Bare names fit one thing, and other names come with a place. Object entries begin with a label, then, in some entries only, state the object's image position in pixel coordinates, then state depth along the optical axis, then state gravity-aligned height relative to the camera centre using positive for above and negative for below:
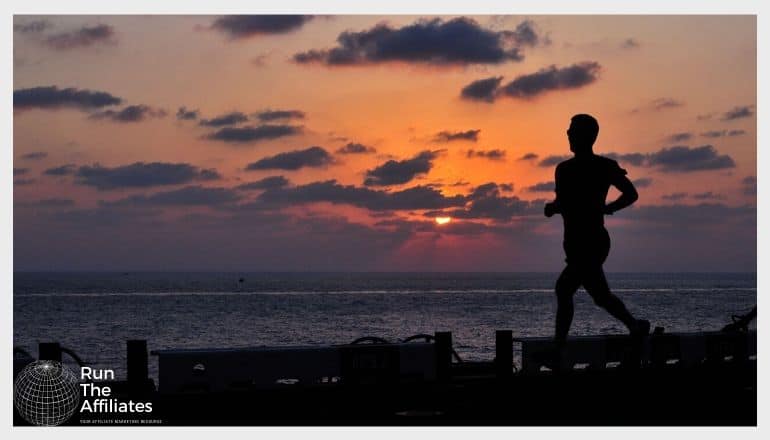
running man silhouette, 15.31 +0.76
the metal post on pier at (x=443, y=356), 15.88 -1.48
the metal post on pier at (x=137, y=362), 13.98 -1.39
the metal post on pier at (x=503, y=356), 15.88 -1.49
